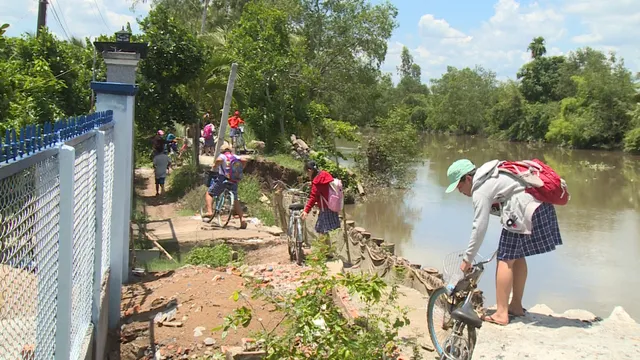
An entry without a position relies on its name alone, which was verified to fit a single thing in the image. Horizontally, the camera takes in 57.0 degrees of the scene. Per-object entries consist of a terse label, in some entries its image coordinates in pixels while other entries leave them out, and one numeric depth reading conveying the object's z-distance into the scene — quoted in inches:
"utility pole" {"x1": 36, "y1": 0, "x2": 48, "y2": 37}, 632.4
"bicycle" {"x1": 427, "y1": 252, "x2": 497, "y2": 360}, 159.9
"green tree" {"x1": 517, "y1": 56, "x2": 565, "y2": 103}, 2209.6
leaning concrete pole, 453.1
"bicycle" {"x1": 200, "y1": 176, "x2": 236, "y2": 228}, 383.6
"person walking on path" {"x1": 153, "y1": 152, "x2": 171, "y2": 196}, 526.3
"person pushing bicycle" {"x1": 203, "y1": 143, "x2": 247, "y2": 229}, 380.2
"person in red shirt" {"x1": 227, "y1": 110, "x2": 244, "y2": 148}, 677.5
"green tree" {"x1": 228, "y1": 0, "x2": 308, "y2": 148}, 754.8
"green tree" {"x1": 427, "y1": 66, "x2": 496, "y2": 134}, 2551.7
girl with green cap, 165.6
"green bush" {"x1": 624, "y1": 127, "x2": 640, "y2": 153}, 1521.4
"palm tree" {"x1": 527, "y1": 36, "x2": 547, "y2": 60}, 2396.7
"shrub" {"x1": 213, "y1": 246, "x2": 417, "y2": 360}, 147.6
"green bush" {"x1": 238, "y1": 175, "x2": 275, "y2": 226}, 462.6
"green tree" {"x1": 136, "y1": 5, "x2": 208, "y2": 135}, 499.2
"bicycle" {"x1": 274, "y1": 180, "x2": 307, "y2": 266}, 314.7
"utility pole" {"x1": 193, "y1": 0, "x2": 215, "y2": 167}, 623.2
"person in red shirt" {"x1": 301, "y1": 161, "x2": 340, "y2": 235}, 304.3
